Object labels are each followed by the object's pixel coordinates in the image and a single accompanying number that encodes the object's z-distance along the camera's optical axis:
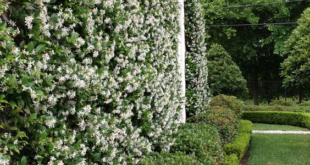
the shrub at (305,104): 19.96
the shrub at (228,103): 11.82
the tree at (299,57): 8.19
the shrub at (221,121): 8.41
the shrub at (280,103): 20.58
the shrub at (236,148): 7.91
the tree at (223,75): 18.98
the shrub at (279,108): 17.89
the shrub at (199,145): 4.80
